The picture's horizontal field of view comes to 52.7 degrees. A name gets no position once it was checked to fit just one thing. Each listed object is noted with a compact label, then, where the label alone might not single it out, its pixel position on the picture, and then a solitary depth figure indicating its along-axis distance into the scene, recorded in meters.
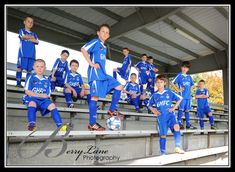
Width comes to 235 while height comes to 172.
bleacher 3.20
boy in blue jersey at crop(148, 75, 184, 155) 4.19
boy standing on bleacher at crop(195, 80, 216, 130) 6.69
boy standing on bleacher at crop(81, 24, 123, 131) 3.57
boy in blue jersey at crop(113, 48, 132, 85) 6.84
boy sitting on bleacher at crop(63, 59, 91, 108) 4.83
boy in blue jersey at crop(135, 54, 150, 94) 7.17
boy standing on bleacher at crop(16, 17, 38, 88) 4.76
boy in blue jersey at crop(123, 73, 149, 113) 6.30
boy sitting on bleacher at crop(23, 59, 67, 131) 3.27
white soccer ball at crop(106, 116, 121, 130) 3.81
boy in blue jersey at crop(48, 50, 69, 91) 5.33
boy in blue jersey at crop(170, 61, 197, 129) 5.80
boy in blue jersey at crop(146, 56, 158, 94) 7.32
